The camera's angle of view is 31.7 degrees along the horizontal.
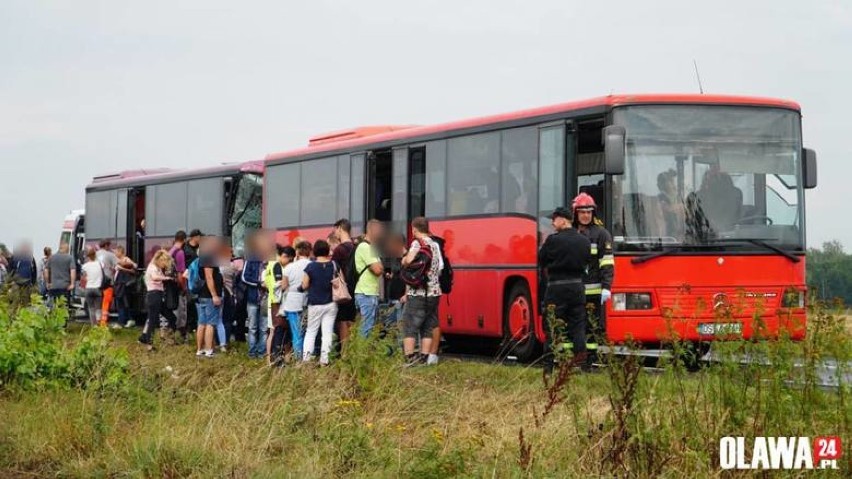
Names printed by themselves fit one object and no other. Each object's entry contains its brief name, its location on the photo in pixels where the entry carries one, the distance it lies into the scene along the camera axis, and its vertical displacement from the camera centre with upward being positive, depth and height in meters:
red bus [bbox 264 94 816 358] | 18.34 +0.87
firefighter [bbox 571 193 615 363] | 16.53 +0.12
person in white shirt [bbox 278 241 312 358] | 19.31 -0.41
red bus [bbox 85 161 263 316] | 31.64 +1.29
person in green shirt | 19.28 -0.22
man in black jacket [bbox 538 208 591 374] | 15.56 -0.09
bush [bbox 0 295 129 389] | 13.99 -0.91
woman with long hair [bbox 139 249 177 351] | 24.00 -0.41
